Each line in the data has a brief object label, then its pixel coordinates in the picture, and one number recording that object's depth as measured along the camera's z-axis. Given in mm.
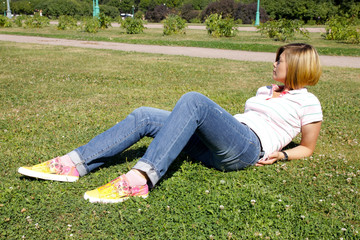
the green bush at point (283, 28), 17297
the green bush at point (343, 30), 17006
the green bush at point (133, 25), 21688
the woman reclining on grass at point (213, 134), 2893
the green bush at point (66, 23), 25422
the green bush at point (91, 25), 22750
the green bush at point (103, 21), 25344
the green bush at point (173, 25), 20953
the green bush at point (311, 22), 34625
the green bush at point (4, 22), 28156
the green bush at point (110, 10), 51434
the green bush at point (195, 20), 38325
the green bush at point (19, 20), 28331
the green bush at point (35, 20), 26750
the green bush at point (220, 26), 19797
